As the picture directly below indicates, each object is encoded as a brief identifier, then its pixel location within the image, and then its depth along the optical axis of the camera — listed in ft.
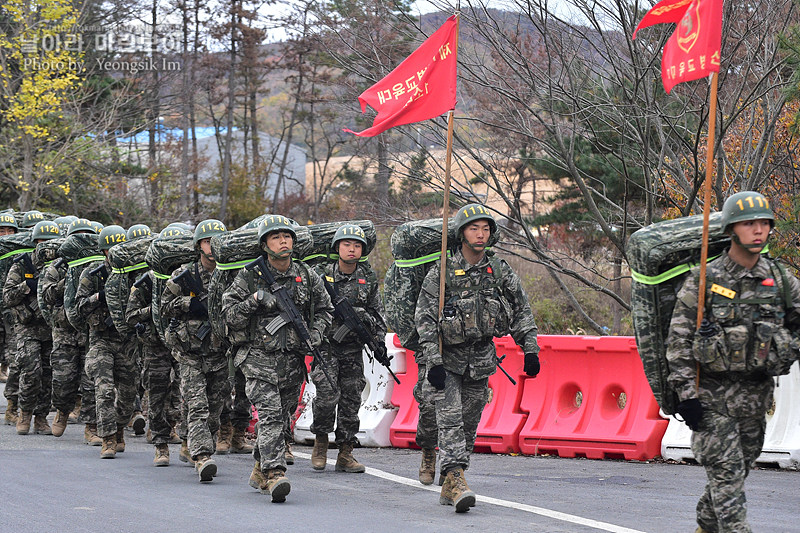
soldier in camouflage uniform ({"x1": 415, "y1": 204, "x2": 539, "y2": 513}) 49.91
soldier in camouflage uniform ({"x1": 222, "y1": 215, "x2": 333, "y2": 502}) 51.62
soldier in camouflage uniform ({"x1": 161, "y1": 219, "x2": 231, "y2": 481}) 57.78
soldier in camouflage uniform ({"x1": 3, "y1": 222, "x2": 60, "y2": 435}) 78.73
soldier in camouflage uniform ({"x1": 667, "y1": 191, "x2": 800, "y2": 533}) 36.98
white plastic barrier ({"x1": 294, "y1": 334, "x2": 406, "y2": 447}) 73.51
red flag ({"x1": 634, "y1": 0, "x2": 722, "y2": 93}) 42.56
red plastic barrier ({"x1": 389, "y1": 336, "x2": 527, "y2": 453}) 68.95
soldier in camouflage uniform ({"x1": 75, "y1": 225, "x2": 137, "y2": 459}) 67.61
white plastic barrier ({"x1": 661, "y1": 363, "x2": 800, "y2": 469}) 58.92
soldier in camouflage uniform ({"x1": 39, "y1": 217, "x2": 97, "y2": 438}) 75.85
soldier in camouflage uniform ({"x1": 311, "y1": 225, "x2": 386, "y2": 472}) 62.00
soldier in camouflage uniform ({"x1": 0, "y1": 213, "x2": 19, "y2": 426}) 83.64
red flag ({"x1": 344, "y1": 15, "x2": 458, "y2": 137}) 56.04
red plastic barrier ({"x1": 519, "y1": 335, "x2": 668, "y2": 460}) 64.28
